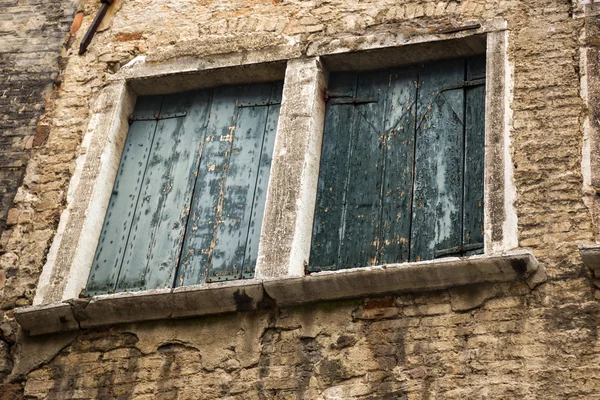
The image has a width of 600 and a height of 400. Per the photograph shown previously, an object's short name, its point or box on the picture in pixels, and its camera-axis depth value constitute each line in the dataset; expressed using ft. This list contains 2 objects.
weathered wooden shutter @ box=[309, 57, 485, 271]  17.80
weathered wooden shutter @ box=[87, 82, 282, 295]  18.84
